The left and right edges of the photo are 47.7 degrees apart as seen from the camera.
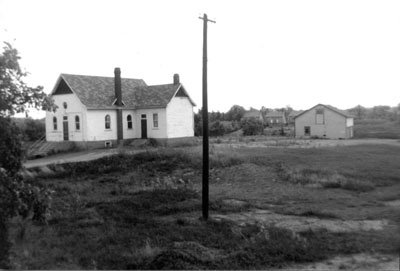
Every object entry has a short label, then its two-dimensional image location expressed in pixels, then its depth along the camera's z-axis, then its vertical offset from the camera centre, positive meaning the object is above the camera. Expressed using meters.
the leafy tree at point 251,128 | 74.38 -0.85
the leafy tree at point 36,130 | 46.24 -0.34
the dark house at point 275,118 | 125.00 +1.24
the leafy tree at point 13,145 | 7.48 -0.30
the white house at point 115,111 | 37.03 +1.26
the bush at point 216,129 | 70.88 -0.87
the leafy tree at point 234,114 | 103.66 +2.12
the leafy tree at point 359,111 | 124.29 +2.84
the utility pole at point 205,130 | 13.84 -0.20
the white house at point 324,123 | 65.56 -0.22
